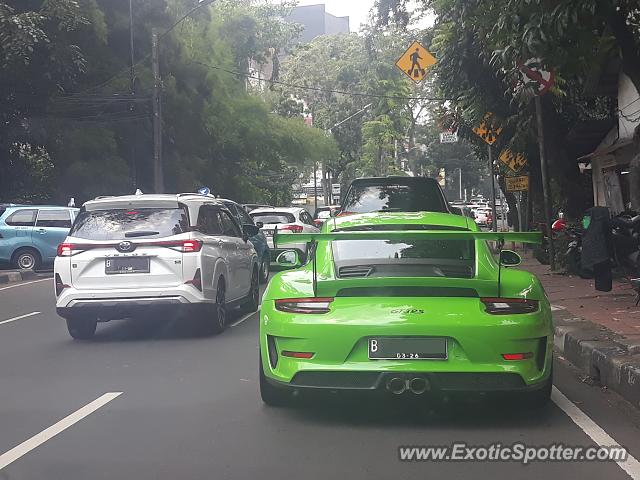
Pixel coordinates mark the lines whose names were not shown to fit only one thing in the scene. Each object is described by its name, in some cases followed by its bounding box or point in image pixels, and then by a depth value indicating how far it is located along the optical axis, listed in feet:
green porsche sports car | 17.80
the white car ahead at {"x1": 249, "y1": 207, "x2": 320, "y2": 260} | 63.41
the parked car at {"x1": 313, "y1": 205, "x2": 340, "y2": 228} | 89.65
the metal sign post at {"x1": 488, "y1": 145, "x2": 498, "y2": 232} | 68.08
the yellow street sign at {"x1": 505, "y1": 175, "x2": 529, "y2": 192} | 65.77
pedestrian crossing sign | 73.20
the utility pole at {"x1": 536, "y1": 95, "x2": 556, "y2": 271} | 48.32
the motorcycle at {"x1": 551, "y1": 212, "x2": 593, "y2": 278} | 43.37
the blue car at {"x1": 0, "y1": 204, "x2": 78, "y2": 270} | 71.15
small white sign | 90.41
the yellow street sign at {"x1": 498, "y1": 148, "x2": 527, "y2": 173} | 64.44
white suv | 31.12
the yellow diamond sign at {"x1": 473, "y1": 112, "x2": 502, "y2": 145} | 58.18
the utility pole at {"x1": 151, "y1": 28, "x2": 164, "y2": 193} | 85.20
